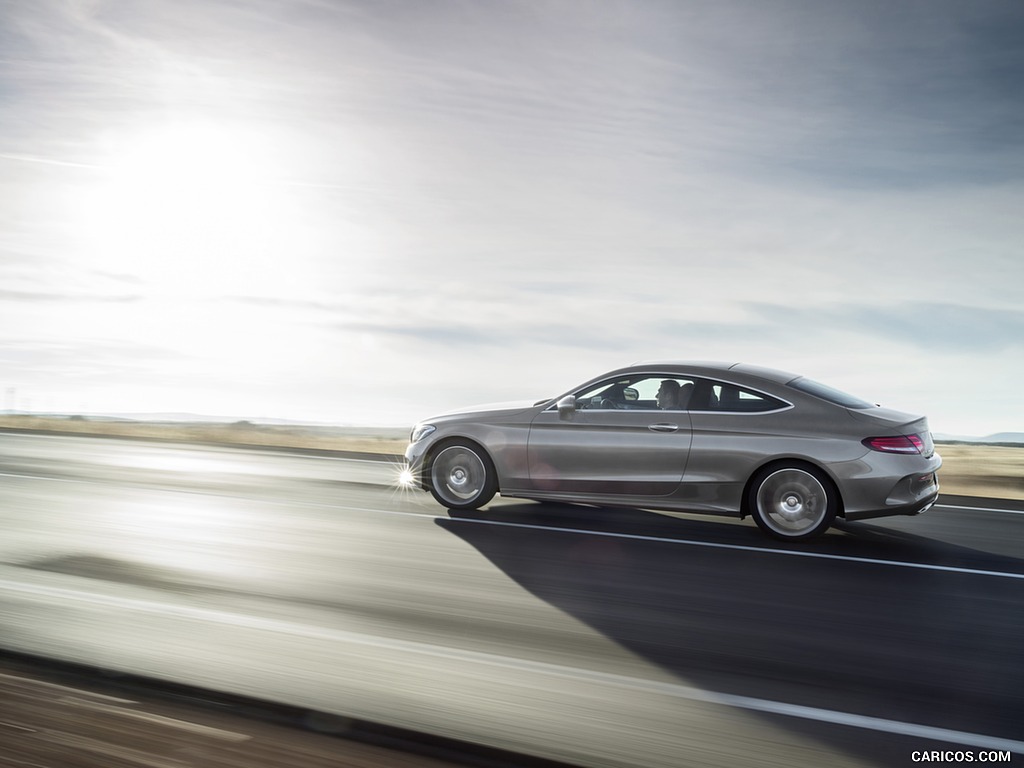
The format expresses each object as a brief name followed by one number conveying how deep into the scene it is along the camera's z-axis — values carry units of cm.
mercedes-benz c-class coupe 806
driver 890
